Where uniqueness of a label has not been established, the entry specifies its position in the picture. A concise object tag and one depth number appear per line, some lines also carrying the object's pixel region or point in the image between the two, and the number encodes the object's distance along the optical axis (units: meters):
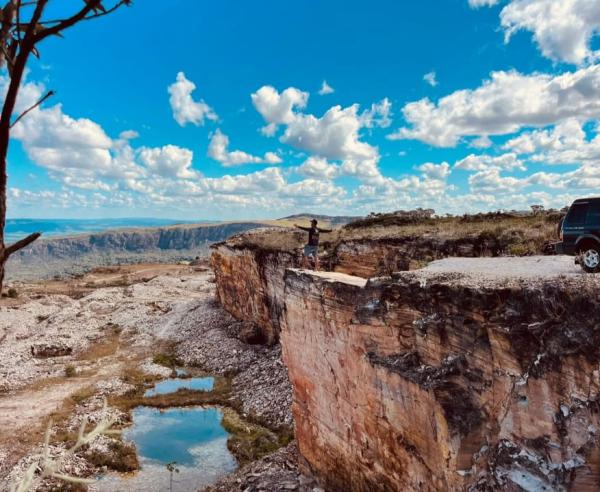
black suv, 9.30
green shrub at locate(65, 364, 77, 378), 29.02
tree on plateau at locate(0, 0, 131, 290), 3.10
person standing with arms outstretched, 17.25
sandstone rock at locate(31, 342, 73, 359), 34.47
